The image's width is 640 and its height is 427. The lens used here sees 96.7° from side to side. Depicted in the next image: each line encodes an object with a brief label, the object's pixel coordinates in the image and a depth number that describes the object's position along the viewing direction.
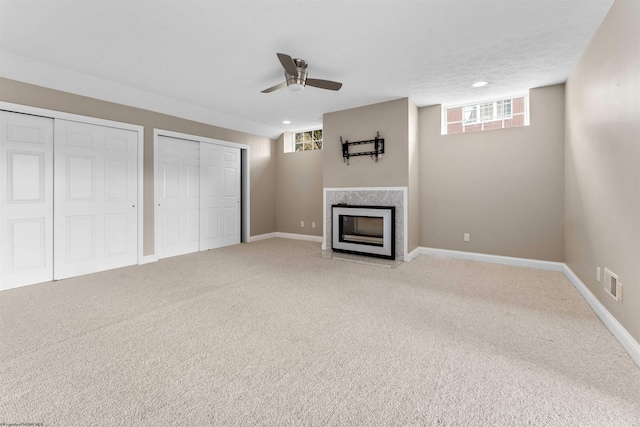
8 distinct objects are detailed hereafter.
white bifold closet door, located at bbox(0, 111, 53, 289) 3.12
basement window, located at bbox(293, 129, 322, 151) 6.33
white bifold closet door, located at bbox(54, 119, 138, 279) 3.52
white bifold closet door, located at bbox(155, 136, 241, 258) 4.67
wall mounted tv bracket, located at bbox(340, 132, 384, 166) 4.57
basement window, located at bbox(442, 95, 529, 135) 4.14
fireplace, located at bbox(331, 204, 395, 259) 4.45
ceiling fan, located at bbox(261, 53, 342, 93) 2.80
